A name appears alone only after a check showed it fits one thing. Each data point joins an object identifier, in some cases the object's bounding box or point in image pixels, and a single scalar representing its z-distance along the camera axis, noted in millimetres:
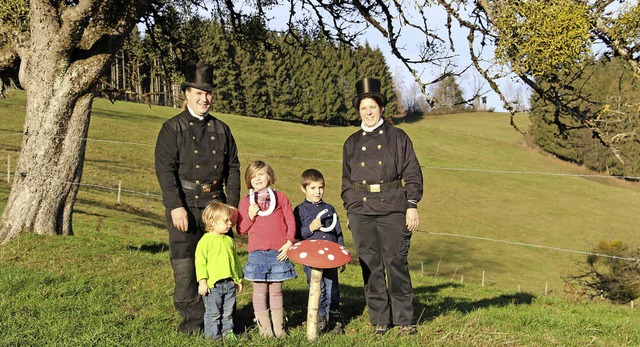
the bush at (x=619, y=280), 17500
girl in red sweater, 5398
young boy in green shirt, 5227
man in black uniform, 5488
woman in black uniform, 5645
